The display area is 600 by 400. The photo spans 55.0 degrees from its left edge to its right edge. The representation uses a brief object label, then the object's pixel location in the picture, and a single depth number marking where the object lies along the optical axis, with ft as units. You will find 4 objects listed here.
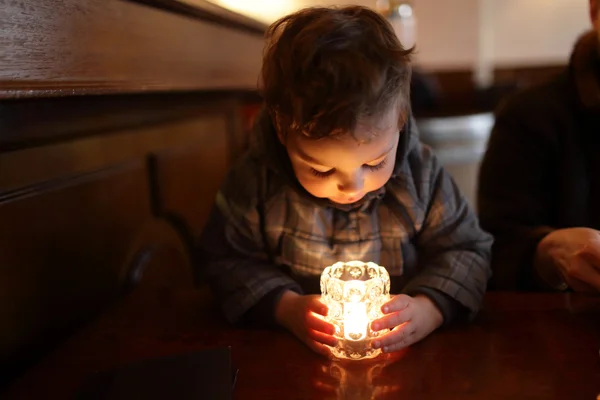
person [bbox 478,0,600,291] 3.08
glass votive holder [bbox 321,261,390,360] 2.09
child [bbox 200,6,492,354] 1.98
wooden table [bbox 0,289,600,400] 1.89
